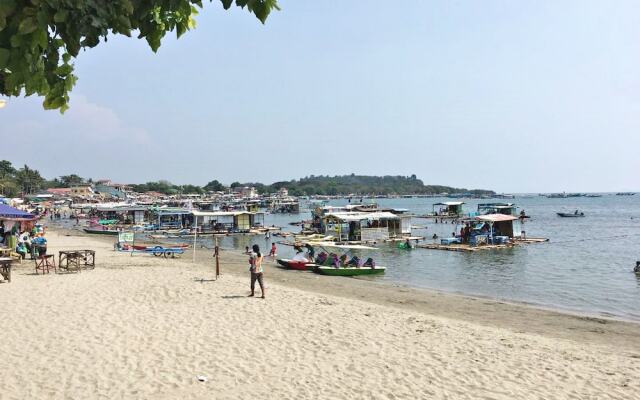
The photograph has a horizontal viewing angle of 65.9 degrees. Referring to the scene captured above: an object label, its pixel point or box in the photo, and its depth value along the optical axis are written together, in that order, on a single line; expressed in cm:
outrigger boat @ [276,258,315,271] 2417
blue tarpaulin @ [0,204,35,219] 2068
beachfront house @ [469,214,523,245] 3866
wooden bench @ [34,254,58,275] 1647
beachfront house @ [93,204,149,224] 6272
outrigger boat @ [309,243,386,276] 2312
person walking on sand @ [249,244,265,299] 1326
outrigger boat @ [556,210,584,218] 8269
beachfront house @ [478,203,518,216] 5014
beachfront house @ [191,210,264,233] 5297
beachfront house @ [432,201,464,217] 7375
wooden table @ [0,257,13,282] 1408
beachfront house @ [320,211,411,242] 4262
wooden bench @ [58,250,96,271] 1708
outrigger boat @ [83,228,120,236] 5069
